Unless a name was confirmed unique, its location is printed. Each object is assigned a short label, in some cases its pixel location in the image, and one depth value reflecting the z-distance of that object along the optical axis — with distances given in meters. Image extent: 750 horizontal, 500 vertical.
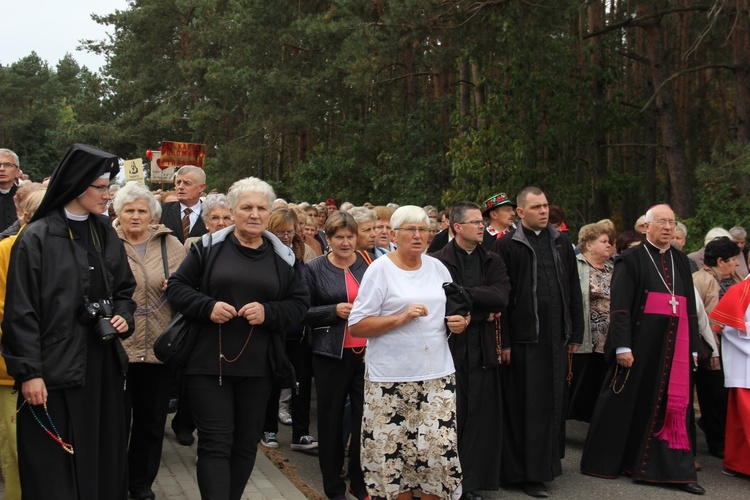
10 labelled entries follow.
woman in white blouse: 5.29
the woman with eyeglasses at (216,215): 6.75
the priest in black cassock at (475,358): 6.38
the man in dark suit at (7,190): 8.20
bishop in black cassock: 6.97
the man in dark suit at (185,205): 8.04
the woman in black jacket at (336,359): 6.18
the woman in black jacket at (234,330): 5.01
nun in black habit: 4.35
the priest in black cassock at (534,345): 6.69
